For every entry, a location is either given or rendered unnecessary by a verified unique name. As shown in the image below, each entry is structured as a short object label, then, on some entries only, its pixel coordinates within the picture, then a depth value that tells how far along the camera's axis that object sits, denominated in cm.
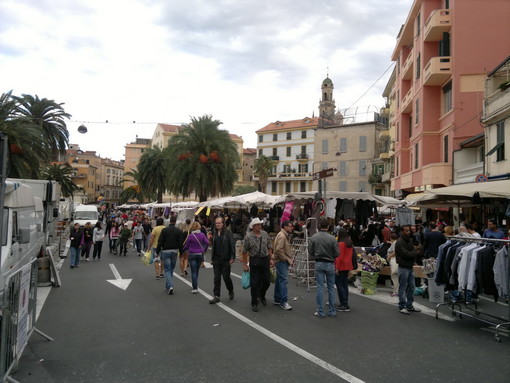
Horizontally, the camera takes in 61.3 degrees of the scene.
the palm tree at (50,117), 3231
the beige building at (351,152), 5972
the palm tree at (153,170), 5112
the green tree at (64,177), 4946
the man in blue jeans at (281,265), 874
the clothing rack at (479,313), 653
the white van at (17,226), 817
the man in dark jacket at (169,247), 1034
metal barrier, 456
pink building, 2344
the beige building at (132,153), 10625
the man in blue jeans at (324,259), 799
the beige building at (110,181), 11551
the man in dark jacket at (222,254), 926
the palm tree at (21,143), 2288
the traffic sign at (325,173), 1128
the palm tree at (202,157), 3334
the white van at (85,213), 3136
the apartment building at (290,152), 7206
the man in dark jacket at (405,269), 820
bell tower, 9915
